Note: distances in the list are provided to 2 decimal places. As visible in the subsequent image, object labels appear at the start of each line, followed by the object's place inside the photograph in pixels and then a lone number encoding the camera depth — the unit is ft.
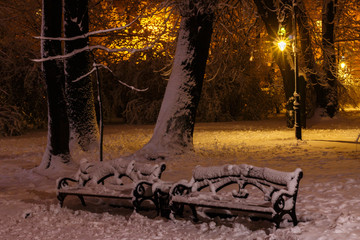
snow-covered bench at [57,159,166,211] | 25.70
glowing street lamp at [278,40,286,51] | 66.77
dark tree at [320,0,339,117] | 88.99
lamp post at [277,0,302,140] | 60.97
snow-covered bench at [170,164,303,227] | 20.83
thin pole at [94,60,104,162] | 31.23
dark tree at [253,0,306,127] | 75.66
